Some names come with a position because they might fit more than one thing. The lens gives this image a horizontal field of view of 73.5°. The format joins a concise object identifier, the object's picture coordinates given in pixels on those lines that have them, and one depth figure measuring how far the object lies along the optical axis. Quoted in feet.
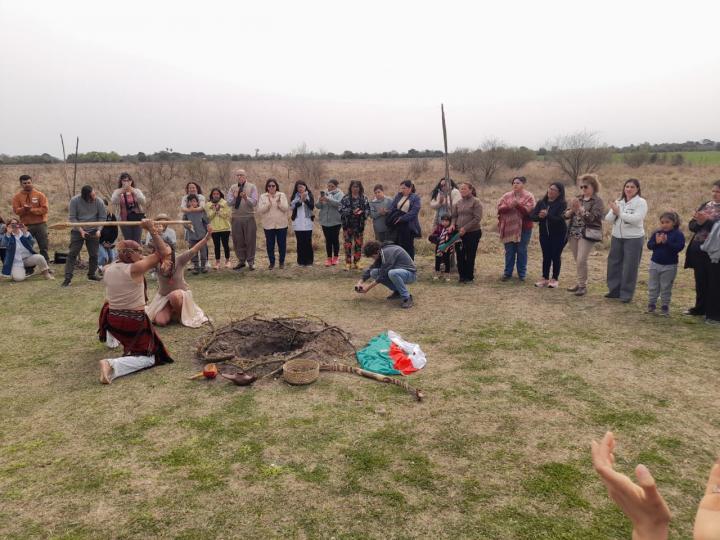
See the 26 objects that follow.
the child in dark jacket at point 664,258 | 19.93
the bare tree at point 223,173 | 82.23
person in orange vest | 29.04
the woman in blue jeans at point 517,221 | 25.72
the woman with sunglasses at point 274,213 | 29.32
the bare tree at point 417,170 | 107.32
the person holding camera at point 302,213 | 29.60
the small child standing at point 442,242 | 27.20
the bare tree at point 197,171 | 84.94
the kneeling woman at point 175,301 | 20.45
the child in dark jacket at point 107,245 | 29.89
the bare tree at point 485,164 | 93.66
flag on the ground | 15.96
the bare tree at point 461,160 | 96.32
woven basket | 14.88
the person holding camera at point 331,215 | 29.50
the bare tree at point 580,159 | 89.86
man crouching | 22.91
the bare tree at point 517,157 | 102.58
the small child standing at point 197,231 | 28.45
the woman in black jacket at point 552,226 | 24.64
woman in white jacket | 21.45
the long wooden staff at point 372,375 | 14.26
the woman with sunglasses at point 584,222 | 23.27
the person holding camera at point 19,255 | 28.58
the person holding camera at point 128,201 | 27.61
